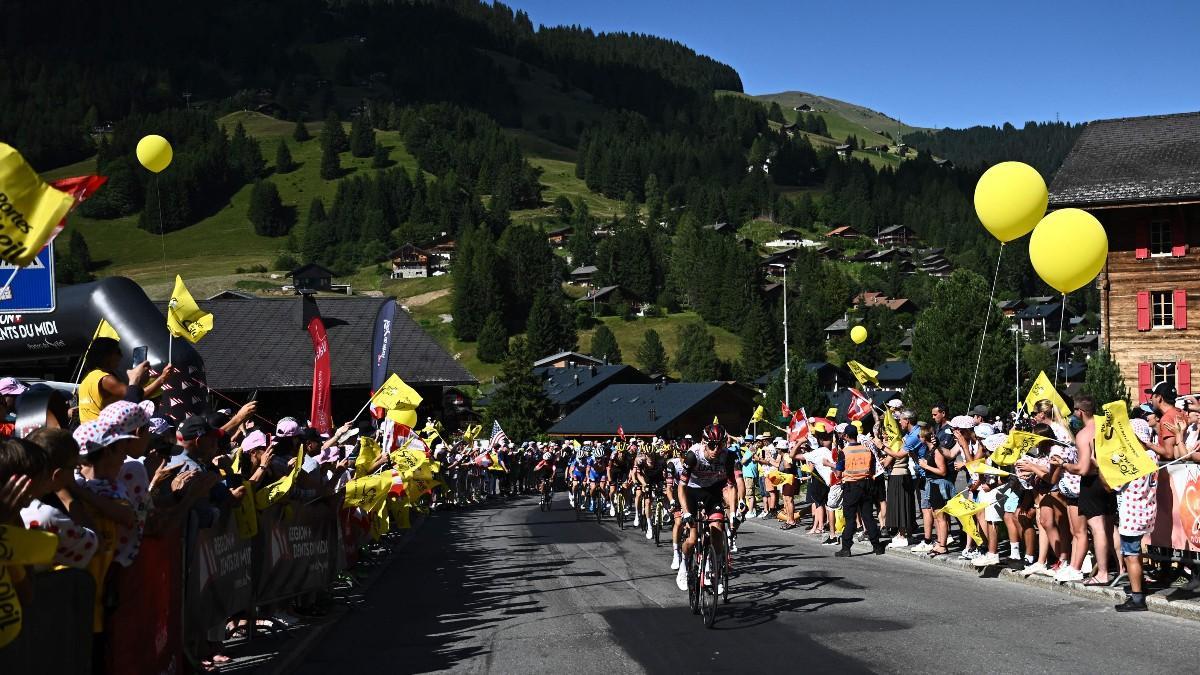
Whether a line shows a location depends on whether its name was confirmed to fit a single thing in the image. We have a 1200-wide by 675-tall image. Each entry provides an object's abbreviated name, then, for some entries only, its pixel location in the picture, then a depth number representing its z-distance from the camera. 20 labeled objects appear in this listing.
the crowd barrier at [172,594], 5.91
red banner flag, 19.72
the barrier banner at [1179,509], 11.42
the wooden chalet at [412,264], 197.75
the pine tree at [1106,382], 43.41
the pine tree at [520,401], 95.19
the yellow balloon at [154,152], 14.90
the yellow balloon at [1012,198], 14.46
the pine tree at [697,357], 137.75
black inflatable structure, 19.75
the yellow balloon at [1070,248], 13.81
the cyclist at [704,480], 13.32
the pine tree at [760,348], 143.38
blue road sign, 16.16
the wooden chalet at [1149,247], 44.72
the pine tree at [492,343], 144.12
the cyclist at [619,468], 28.05
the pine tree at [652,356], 138.12
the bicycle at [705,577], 11.34
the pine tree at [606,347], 143.25
